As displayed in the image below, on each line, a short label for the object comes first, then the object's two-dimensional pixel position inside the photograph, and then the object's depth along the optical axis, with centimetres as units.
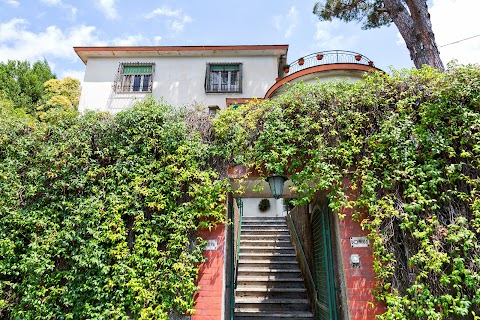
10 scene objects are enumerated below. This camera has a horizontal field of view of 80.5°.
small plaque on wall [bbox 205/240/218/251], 406
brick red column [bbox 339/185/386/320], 364
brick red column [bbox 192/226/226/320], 382
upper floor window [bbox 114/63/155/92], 1359
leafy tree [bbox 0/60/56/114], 2095
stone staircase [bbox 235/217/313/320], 680
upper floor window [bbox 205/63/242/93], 1339
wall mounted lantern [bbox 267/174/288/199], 409
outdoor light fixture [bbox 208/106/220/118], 466
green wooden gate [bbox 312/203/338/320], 446
